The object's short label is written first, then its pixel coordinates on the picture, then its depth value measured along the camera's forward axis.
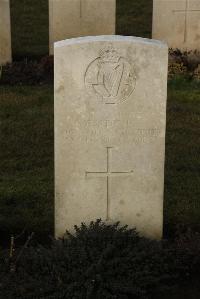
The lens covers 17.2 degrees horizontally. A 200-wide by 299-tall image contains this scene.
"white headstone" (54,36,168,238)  4.64
